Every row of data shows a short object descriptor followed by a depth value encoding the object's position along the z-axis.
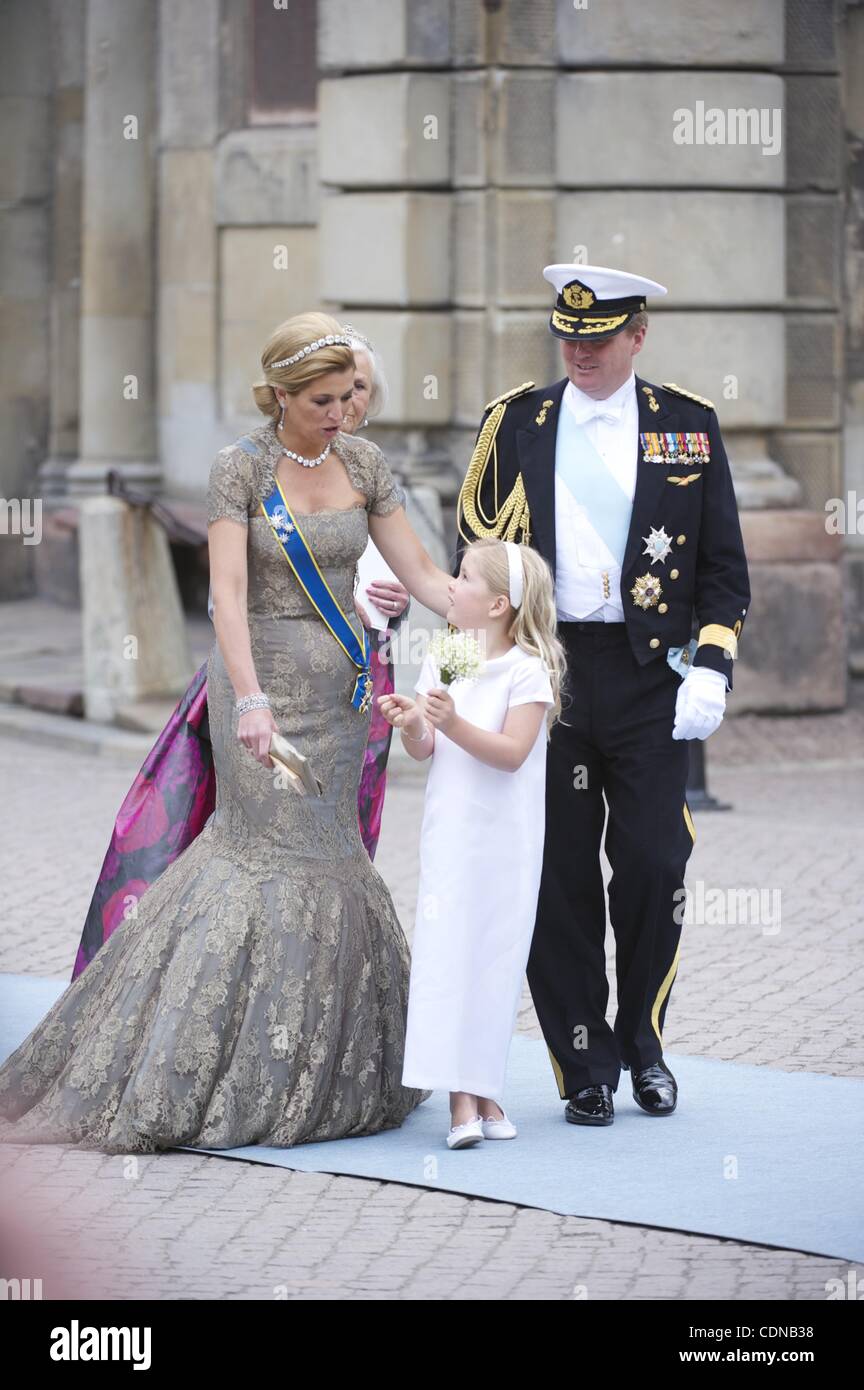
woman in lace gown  11.42
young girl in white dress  11.46
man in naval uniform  11.79
